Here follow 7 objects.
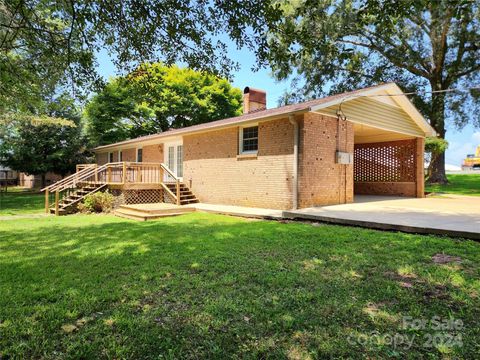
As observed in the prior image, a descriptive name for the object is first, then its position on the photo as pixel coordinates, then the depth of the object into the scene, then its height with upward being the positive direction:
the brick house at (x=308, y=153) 9.84 +0.98
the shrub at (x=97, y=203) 12.38 -1.03
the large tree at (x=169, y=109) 26.08 +6.03
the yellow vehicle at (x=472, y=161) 39.52 +2.27
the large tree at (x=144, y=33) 4.65 +2.36
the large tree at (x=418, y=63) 17.47 +7.51
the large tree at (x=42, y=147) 22.14 +2.12
